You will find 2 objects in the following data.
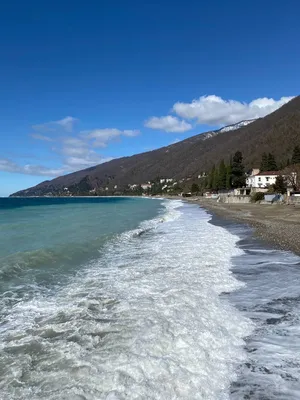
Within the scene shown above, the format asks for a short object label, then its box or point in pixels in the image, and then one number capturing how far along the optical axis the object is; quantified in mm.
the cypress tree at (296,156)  84700
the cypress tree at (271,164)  101500
